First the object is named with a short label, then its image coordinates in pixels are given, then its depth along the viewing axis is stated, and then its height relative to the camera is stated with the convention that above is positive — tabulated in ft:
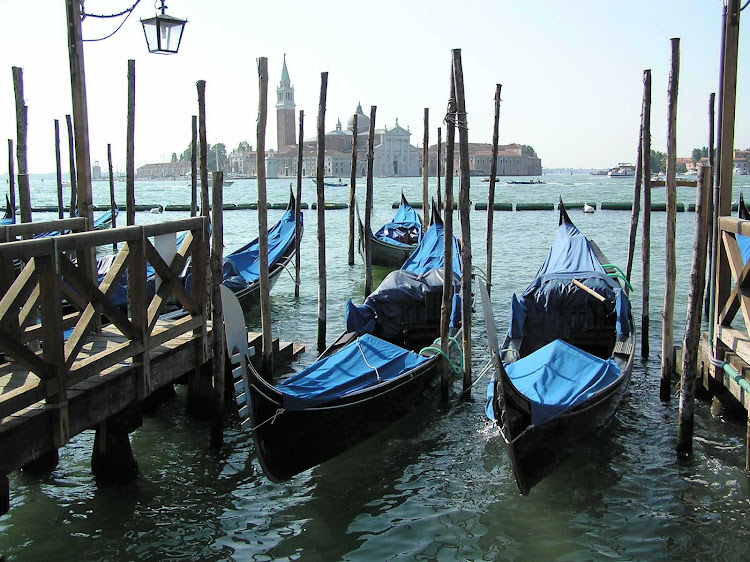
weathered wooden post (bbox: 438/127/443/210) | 30.47 +1.33
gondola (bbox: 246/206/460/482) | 10.43 -3.08
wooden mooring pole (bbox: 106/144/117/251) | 34.57 +0.93
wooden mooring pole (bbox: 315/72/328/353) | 17.99 -0.40
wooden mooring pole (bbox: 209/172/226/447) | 11.78 -1.85
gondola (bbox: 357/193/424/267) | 31.19 -1.92
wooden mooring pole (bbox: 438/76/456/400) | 14.08 -1.07
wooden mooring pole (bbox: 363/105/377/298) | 23.82 -0.31
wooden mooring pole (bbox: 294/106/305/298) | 25.54 -0.78
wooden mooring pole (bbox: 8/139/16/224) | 28.25 +0.78
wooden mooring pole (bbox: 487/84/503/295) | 22.71 +0.67
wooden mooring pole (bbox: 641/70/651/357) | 16.37 +0.41
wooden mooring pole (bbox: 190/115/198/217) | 27.07 +1.23
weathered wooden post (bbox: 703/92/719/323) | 22.97 +2.13
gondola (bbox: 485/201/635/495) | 10.18 -2.87
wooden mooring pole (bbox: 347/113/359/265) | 30.19 +0.07
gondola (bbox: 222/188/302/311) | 22.02 -2.17
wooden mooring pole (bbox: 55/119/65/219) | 32.50 +1.34
